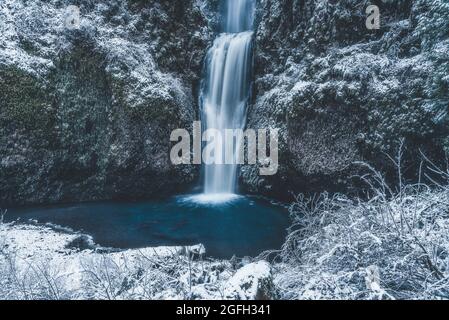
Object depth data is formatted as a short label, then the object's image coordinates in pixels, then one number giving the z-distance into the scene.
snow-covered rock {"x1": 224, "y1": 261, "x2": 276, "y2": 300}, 2.84
